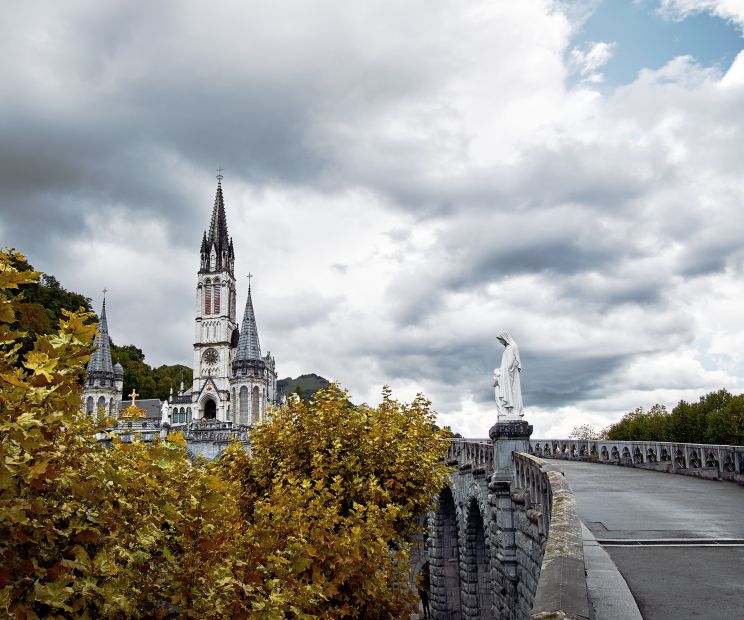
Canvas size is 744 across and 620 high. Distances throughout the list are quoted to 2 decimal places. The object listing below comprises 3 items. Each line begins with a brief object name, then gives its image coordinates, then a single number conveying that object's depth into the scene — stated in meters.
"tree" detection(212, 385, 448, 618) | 8.70
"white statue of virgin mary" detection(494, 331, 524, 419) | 14.03
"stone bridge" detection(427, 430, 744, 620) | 5.63
